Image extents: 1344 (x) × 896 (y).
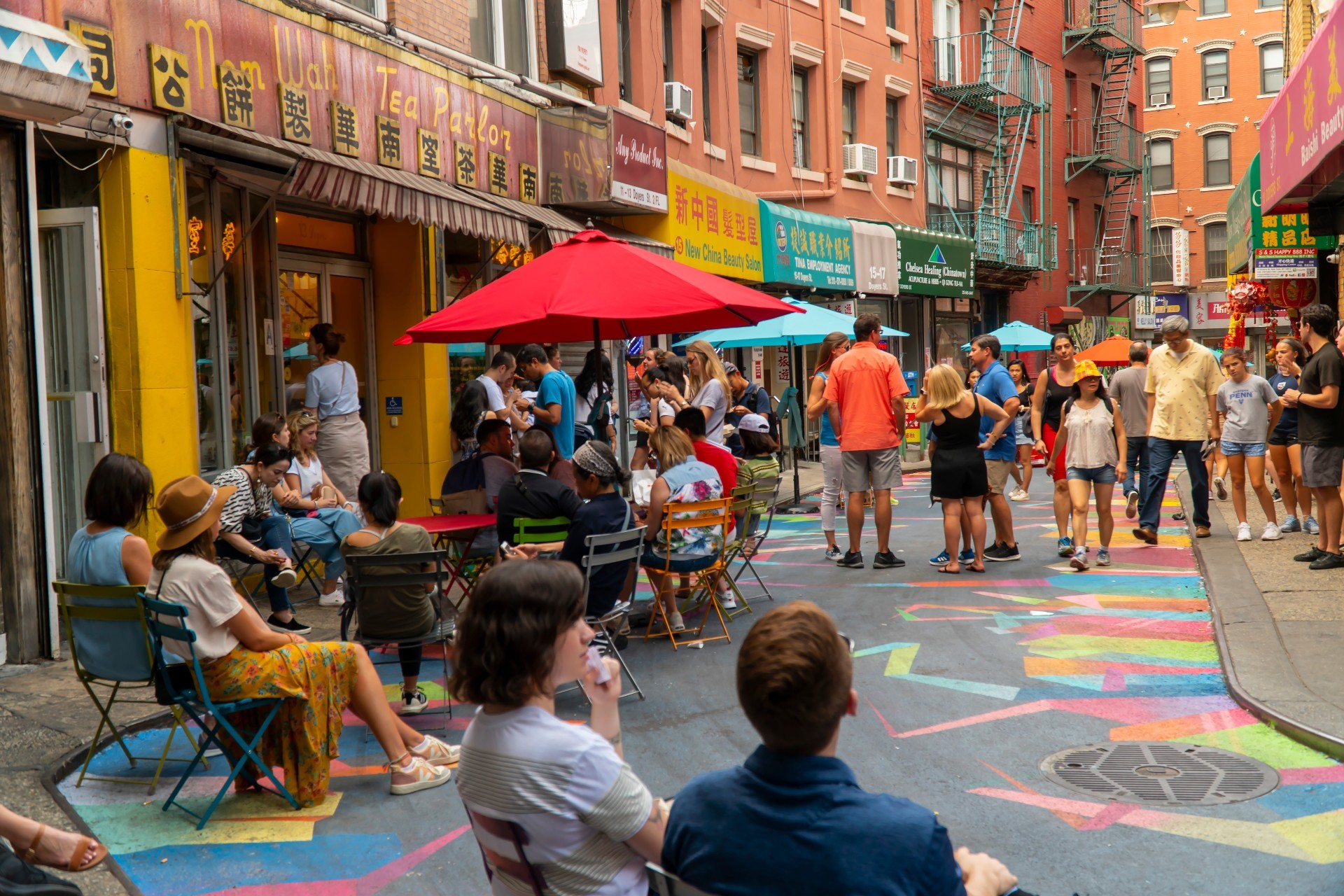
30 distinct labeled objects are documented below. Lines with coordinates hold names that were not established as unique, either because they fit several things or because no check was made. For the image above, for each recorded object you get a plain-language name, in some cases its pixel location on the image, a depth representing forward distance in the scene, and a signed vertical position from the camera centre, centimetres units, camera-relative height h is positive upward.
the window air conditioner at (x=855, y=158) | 2273 +431
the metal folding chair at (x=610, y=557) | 620 -84
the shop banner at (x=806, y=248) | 1897 +232
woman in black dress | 942 -52
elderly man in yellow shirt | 1072 -23
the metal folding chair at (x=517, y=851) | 256 -97
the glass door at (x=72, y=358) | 754 +36
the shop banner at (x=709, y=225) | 1566 +231
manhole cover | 473 -162
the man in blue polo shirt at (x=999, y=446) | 1017 -56
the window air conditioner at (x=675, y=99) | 1692 +414
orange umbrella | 2298 +54
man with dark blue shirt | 213 -77
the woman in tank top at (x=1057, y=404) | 1050 -25
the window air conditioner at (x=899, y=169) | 2433 +438
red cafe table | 707 -73
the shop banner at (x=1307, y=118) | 884 +215
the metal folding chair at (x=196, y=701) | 454 -111
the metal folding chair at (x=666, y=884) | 229 -94
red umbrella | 762 +66
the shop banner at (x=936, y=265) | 2345 +243
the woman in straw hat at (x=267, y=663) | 466 -100
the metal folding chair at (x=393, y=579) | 565 -82
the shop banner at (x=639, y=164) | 1395 +278
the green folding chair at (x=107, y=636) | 479 -89
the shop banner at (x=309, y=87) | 782 +250
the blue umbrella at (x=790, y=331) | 1525 +77
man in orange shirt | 995 -26
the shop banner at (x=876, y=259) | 2164 +235
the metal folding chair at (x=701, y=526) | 721 -81
